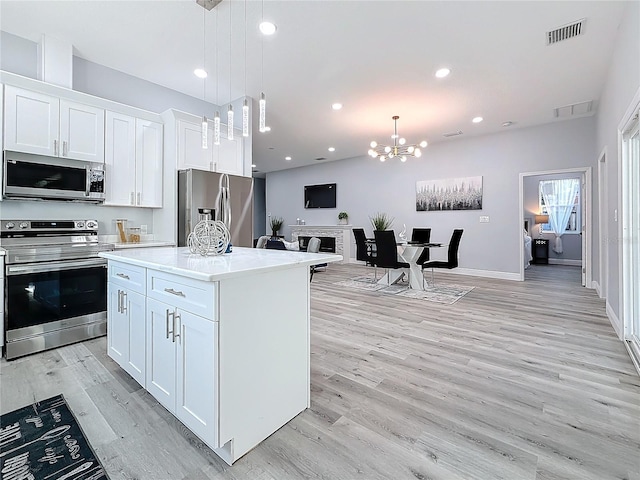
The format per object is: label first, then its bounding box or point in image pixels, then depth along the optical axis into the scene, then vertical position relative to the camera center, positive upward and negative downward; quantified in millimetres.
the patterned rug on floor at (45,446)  1340 -1007
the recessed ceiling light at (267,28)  2814 +2032
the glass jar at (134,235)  3723 +94
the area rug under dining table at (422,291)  4539 -807
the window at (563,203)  8258 +1068
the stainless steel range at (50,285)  2504 -383
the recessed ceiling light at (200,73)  3658 +2088
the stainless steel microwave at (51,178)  2742 +633
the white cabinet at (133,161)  3428 +978
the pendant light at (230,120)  2321 +977
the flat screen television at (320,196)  8945 +1417
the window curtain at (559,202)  8297 +1095
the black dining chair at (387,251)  5074 -152
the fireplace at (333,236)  8477 +183
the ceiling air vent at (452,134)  6145 +2239
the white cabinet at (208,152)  3816 +1223
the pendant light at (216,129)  2285 +860
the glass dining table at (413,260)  5109 -318
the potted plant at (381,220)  7384 +560
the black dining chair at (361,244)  5852 -38
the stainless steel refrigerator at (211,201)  3693 +544
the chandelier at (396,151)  5265 +1728
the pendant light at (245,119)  2178 +899
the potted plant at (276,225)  10156 +579
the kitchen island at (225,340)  1360 -501
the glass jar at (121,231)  3646 +141
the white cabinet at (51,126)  2754 +1148
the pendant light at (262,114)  2104 +901
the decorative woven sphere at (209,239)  1970 +24
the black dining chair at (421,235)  6242 +143
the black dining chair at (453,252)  5184 -176
